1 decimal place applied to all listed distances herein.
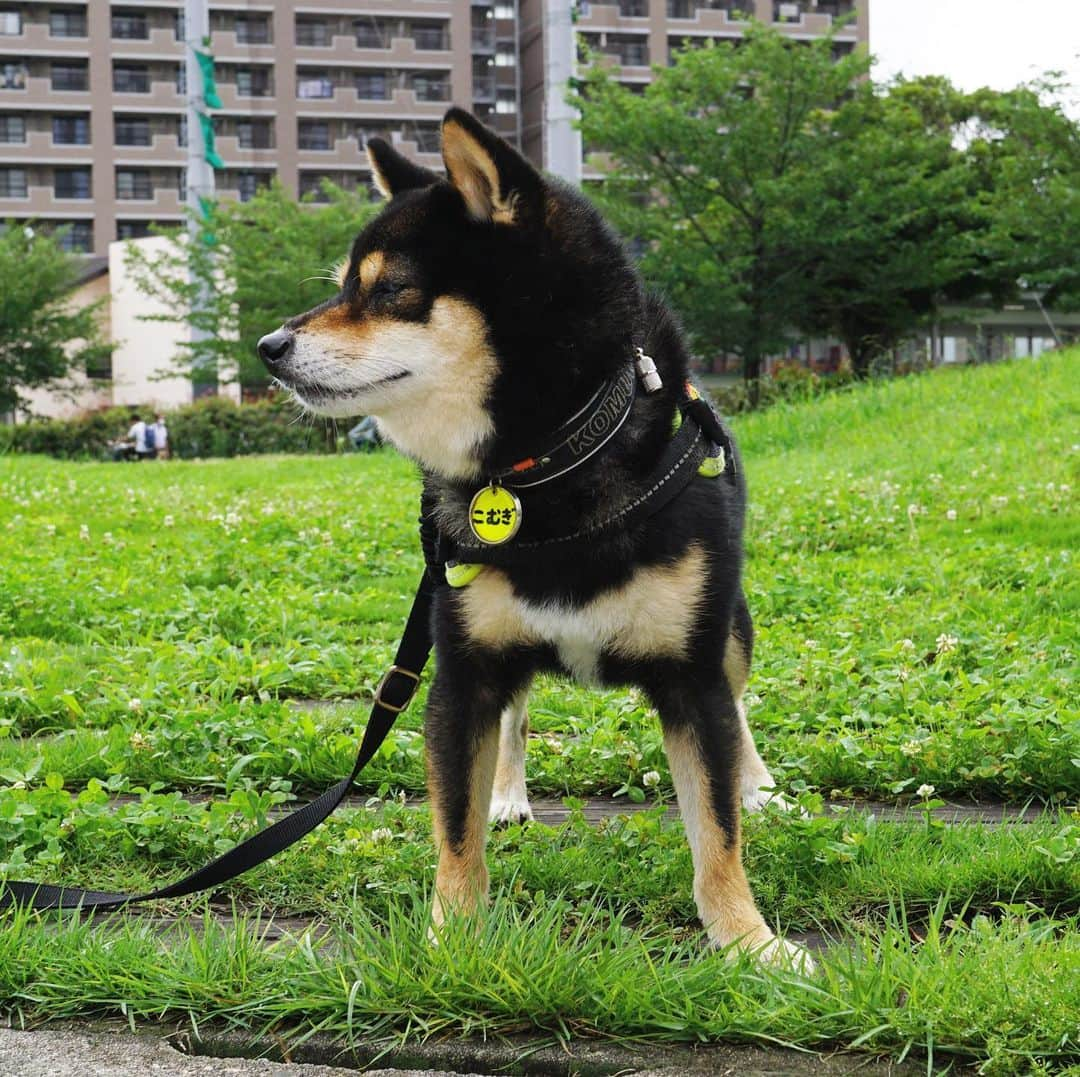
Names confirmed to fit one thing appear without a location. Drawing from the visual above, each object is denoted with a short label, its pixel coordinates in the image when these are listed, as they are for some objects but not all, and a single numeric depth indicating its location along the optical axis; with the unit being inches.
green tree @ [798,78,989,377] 944.9
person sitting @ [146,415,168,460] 1248.2
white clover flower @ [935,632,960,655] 184.4
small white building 1934.1
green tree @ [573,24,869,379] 934.4
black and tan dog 104.5
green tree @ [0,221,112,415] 1483.8
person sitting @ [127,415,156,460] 1245.7
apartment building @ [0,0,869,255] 2566.4
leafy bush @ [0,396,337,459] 1211.2
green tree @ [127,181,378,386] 1219.2
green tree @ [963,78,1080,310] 989.2
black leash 106.3
